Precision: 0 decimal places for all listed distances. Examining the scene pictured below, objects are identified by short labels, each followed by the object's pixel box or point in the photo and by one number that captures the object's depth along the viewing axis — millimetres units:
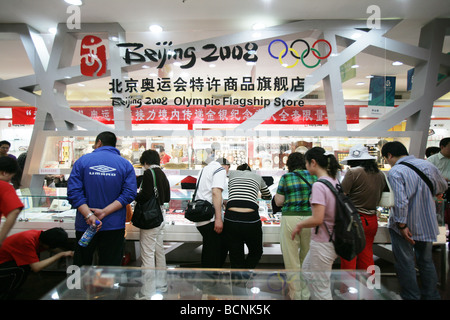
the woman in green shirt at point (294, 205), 2965
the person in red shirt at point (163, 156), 4551
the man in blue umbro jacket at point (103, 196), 2643
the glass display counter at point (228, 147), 4520
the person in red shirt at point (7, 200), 2059
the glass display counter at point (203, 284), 1838
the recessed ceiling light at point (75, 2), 3900
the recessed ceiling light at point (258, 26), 4592
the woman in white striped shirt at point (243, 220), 3121
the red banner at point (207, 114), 4523
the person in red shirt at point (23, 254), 2395
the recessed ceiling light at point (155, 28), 4633
